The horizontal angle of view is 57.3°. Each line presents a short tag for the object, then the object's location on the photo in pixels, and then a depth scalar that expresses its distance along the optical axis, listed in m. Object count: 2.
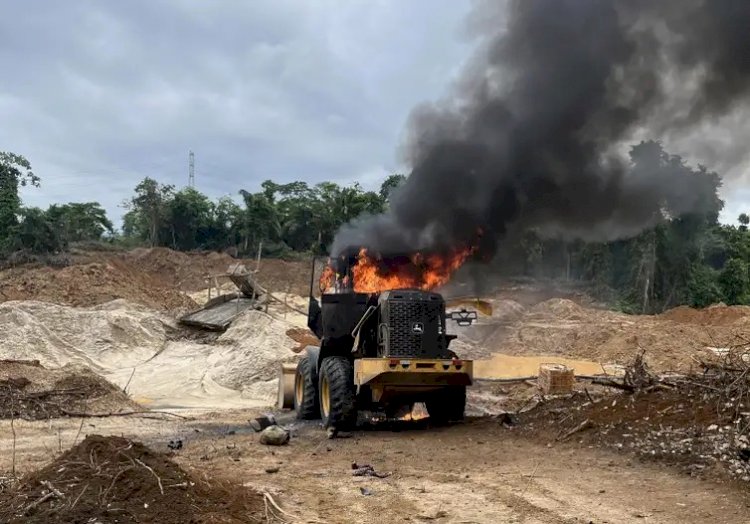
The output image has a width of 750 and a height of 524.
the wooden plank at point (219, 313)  24.52
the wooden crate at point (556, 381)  12.91
